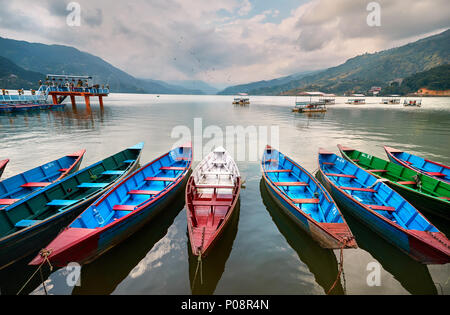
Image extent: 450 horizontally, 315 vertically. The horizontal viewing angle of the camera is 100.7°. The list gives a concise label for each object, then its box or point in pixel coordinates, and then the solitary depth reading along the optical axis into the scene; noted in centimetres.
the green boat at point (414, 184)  915
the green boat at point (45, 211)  658
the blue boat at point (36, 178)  990
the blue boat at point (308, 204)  673
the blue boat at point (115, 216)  599
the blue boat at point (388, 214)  625
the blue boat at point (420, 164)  1277
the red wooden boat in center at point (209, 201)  657
